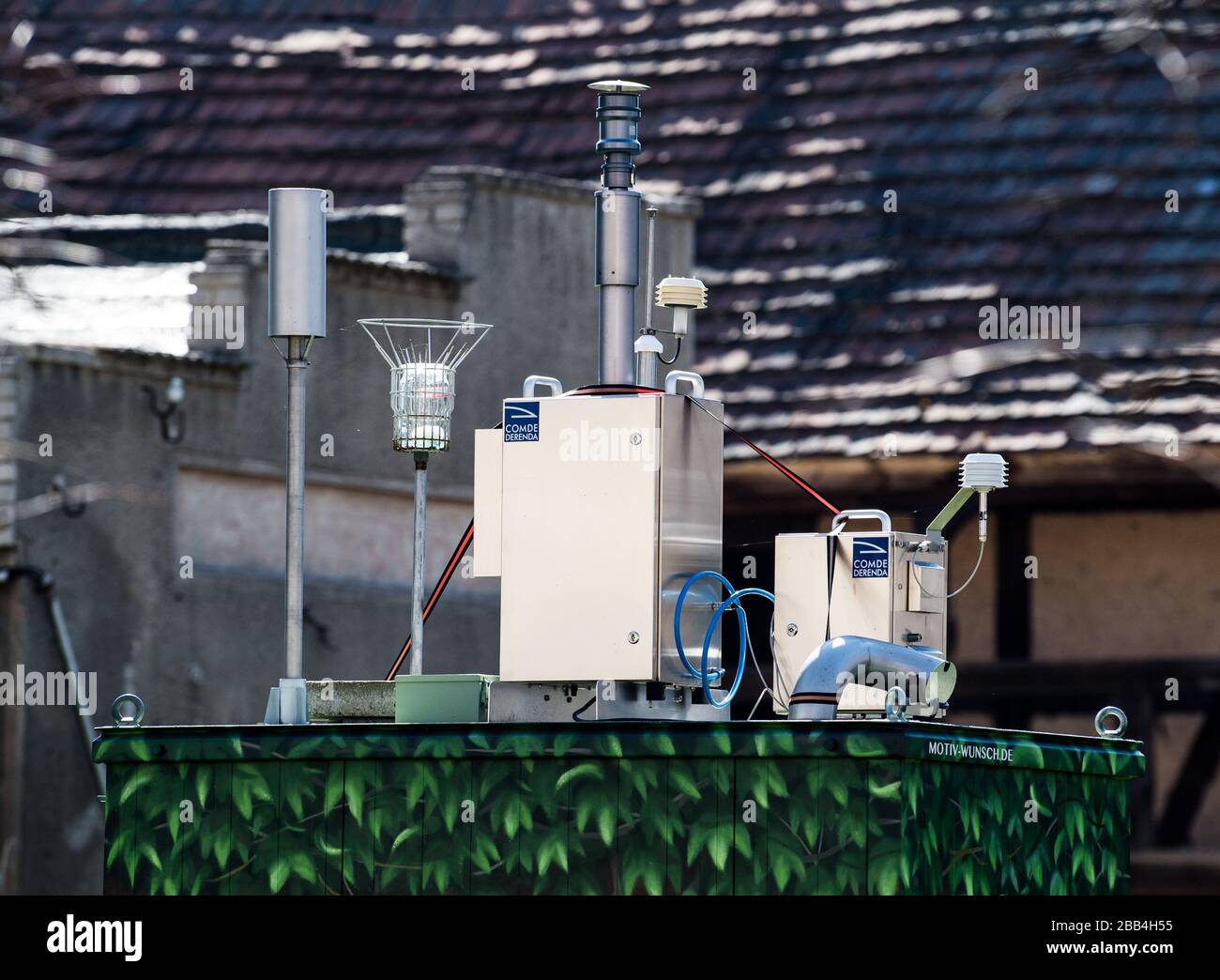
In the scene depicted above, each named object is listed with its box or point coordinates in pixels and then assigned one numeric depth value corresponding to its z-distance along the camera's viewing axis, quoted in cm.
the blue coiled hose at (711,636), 1627
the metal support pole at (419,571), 1733
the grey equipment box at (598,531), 1617
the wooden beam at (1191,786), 3181
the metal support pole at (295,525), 1680
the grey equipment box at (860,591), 1733
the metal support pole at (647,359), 1702
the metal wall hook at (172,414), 3103
